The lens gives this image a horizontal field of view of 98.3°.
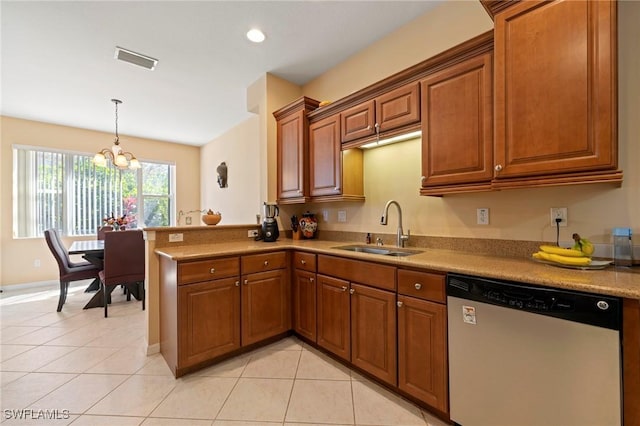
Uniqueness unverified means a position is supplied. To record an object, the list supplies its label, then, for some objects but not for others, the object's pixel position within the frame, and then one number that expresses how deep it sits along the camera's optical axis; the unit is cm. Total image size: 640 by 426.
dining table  334
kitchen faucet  231
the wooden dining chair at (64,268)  333
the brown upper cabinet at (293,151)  283
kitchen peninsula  110
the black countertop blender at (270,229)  287
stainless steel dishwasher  105
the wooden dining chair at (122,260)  311
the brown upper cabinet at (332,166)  255
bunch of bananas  133
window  439
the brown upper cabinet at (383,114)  201
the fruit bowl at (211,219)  294
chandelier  364
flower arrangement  417
